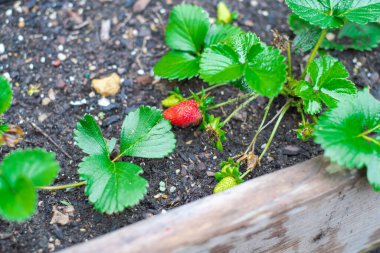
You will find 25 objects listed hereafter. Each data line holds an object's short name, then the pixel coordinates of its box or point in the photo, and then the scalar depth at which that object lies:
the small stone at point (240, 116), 0.54
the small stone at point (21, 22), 0.59
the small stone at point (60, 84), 0.56
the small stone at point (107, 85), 0.55
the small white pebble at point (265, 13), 0.62
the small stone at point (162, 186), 0.50
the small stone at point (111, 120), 0.54
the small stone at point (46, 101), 0.54
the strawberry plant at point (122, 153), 0.44
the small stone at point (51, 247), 0.46
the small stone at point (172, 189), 0.50
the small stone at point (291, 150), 0.52
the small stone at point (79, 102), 0.55
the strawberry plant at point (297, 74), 0.44
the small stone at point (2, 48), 0.57
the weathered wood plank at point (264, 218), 0.41
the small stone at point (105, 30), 0.59
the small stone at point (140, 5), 0.61
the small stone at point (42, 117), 0.53
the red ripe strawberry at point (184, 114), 0.51
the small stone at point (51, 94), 0.55
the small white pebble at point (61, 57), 0.57
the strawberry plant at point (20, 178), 0.41
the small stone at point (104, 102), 0.55
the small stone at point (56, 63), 0.57
